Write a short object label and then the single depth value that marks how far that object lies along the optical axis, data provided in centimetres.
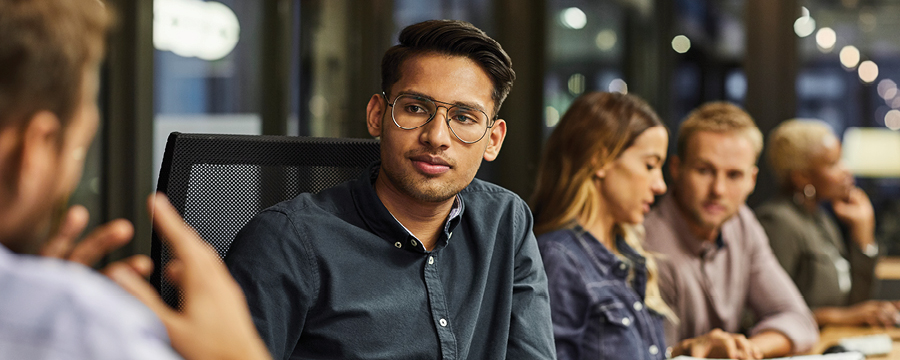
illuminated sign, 307
